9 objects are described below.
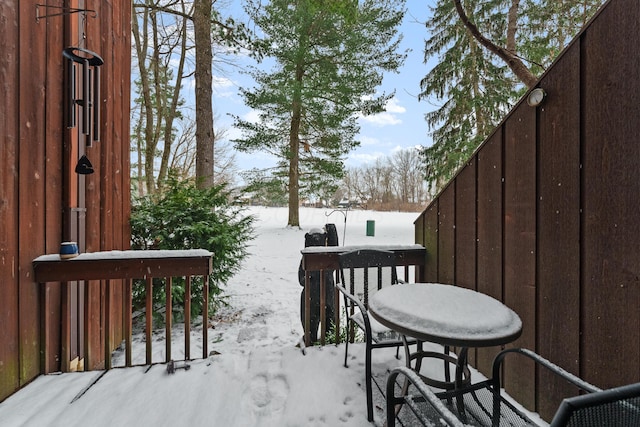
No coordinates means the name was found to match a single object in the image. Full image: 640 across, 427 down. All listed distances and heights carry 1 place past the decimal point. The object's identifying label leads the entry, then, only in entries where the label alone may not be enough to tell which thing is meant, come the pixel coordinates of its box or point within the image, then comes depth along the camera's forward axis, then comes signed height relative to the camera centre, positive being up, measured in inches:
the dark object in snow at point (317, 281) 119.5 -27.6
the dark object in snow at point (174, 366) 82.2 -41.8
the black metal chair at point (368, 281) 68.3 -21.3
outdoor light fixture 61.1 +23.1
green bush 139.4 -8.3
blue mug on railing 79.1 -9.8
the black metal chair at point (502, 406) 23.5 -22.0
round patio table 46.4 -17.2
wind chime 81.5 +30.5
